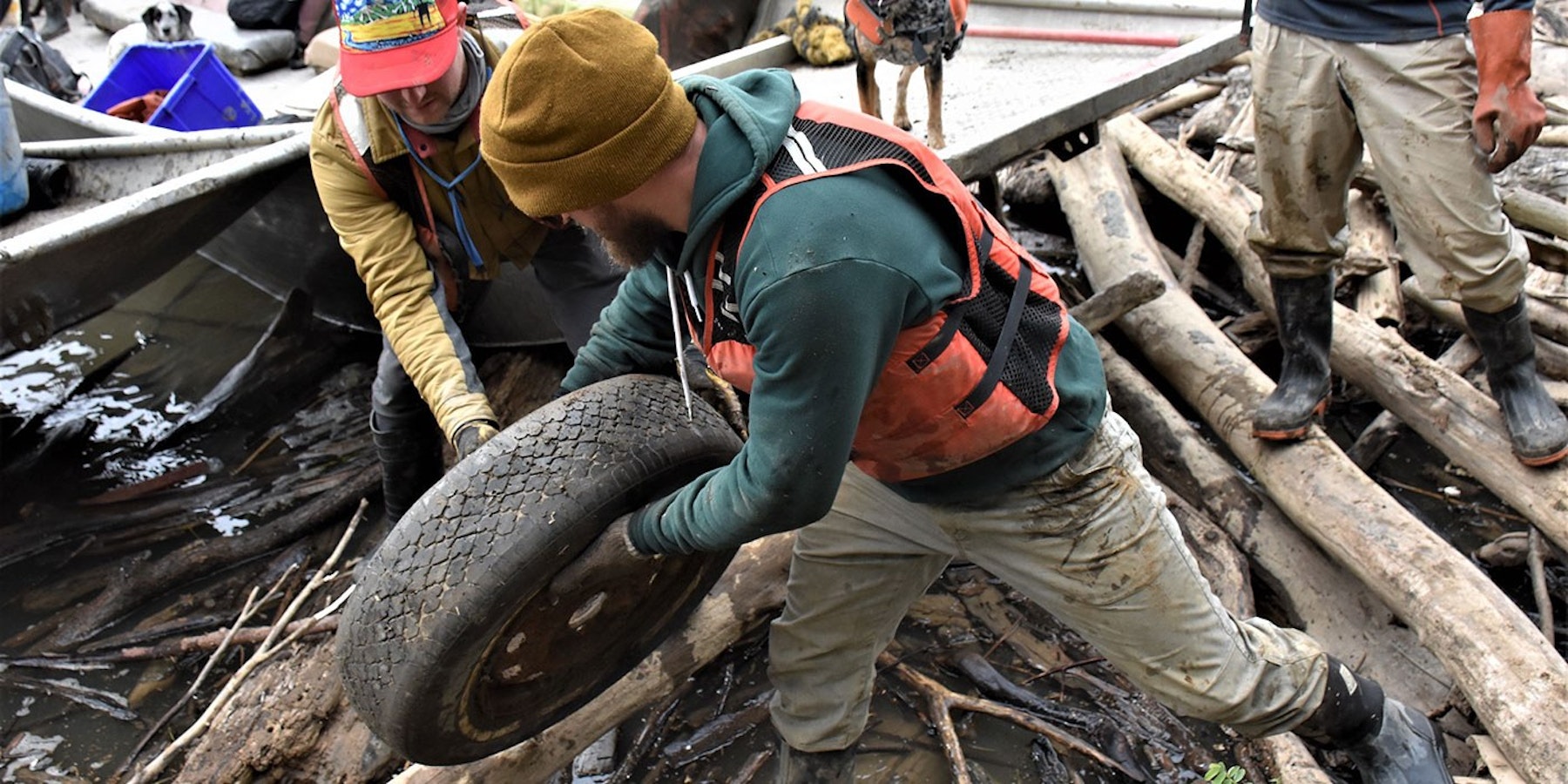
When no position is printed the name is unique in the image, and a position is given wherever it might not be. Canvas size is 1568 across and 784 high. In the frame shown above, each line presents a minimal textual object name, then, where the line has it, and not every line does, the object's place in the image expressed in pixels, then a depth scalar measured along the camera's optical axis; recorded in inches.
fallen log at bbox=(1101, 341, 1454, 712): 142.3
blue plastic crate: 224.4
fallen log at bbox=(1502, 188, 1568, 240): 173.5
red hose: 243.8
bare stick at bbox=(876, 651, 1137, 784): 133.0
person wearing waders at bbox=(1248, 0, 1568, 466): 127.9
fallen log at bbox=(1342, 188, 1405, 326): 187.6
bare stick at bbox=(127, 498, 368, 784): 129.7
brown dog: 178.5
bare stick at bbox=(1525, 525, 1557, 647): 138.7
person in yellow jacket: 128.3
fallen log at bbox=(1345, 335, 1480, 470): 175.5
